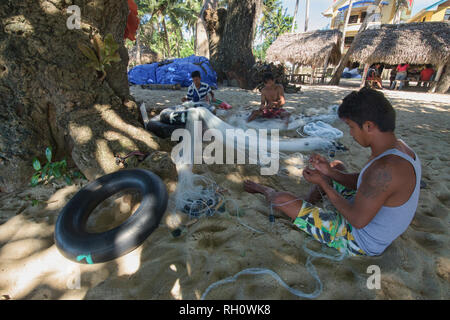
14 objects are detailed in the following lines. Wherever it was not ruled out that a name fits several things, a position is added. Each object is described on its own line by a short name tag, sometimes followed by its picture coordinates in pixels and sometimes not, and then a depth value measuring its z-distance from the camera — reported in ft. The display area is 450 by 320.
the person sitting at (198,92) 17.80
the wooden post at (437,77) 36.11
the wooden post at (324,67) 46.70
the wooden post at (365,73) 41.95
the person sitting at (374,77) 33.27
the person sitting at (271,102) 16.20
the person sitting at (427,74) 42.83
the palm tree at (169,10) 78.02
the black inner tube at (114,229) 5.06
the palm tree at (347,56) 41.47
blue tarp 33.68
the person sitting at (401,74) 42.70
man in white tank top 4.17
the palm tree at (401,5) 51.08
